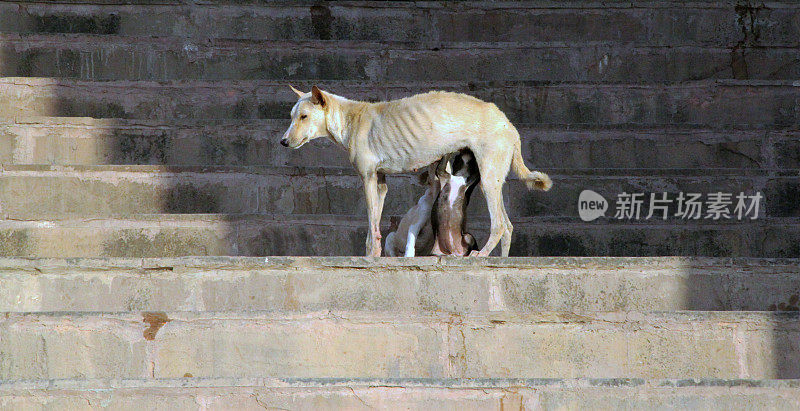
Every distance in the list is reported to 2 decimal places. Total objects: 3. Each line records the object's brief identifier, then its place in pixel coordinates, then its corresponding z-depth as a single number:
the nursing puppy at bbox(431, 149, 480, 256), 18.02
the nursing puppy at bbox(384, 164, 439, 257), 18.12
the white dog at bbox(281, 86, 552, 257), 17.70
